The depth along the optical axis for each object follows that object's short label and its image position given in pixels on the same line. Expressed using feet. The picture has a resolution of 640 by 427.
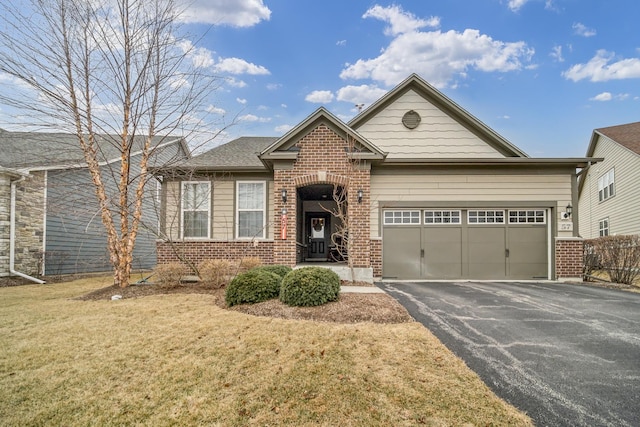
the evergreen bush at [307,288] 19.12
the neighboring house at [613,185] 52.08
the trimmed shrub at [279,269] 24.98
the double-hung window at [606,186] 58.18
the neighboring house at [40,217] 35.32
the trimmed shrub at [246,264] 29.01
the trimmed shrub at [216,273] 27.35
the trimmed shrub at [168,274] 26.94
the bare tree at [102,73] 25.95
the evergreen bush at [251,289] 20.35
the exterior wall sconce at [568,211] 33.45
